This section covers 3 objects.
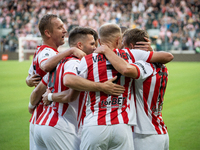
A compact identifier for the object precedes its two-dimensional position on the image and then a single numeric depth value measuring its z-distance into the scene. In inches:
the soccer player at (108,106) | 194.2
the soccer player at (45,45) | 247.6
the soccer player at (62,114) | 209.6
